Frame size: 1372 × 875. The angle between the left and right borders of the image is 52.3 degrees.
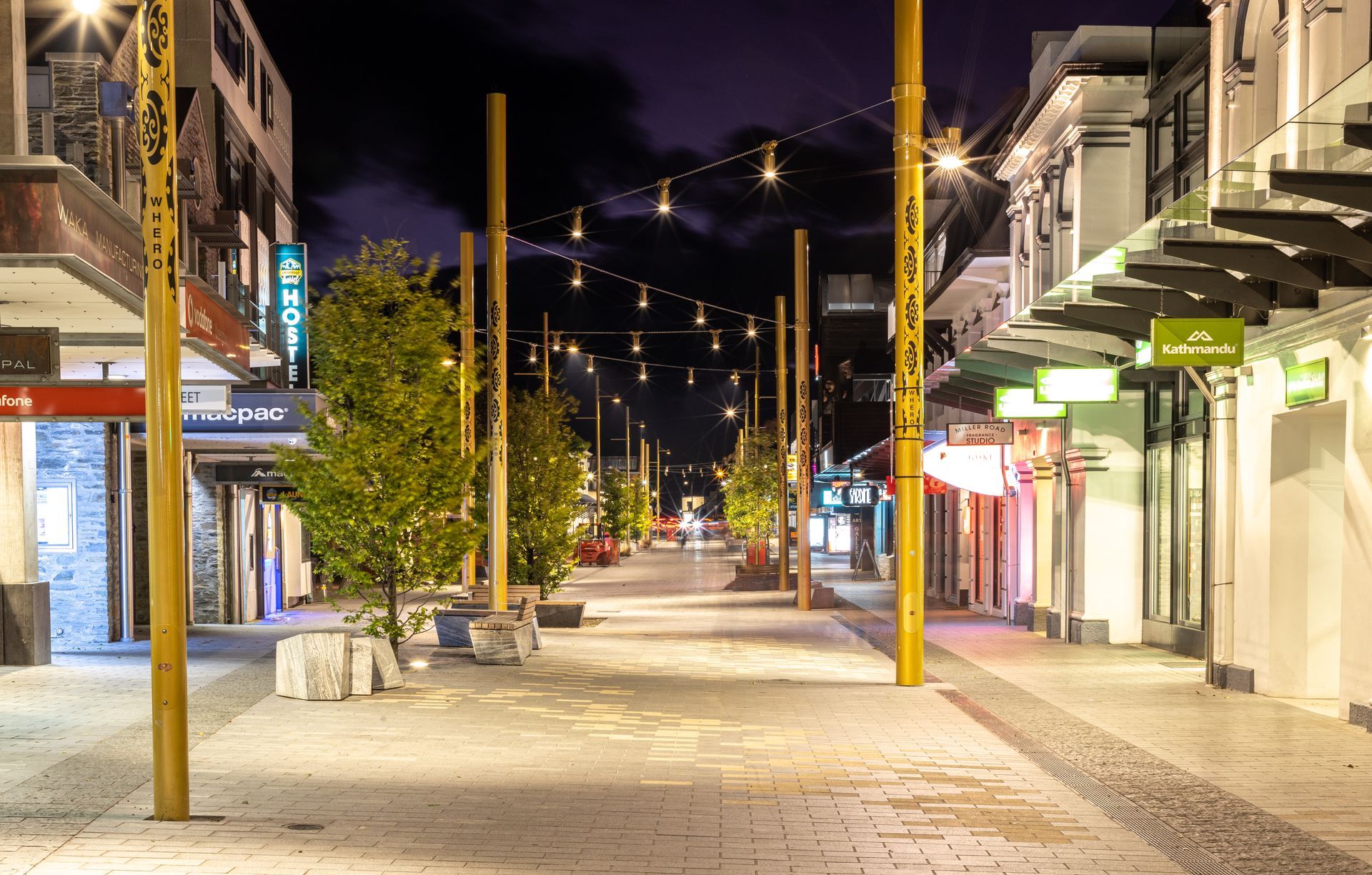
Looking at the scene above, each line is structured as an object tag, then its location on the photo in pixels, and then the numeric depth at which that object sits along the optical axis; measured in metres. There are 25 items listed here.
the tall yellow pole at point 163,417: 7.88
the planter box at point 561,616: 24.45
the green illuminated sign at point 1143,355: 15.77
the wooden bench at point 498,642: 17.00
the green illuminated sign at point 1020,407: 19.61
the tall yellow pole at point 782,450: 31.28
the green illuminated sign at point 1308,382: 12.74
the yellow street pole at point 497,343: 18.55
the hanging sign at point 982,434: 22.36
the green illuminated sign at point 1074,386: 17.09
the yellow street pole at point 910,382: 14.80
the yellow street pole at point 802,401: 28.17
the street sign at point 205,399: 15.48
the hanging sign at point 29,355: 10.84
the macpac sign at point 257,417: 19.38
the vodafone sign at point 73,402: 13.02
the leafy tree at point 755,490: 46.62
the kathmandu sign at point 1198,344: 13.14
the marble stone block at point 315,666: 13.55
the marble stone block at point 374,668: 13.98
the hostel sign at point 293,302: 29.48
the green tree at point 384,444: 15.37
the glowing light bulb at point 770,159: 18.66
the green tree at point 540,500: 25.81
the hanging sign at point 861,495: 43.28
